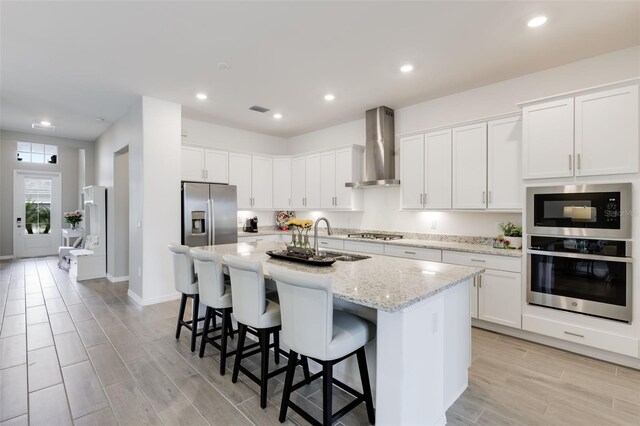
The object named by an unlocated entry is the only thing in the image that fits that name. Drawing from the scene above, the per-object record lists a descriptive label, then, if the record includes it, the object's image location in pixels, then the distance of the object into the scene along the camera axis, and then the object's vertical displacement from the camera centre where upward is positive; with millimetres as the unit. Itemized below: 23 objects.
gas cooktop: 4590 -388
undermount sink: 2736 -408
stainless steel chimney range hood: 4738 +984
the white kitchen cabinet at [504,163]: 3410 +536
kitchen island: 1564 -678
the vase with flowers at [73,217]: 7234 -123
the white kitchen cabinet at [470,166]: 3672 +534
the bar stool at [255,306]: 2127 -672
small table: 7293 -516
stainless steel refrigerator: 4652 -41
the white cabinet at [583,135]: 2662 +697
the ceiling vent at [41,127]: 5788 +1608
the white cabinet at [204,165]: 5027 +778
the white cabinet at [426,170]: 3998 +541
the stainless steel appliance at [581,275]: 2678 -591
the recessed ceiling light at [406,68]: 3354 +1556
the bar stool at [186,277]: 2969 -633
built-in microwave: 2676 +4
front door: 7918 -31
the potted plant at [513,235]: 3443 -269
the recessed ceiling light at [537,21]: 2527 +1550
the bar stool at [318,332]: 1677 -696
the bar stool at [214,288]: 2572 -649
